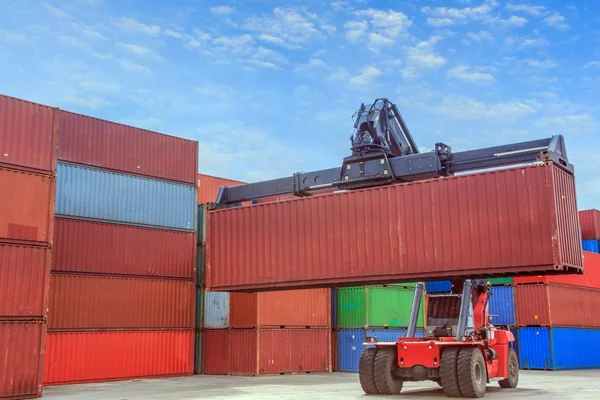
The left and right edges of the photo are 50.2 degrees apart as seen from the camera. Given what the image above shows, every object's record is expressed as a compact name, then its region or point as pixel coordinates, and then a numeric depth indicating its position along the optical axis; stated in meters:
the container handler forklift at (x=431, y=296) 15.46
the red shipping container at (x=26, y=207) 17.66
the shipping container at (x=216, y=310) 27.61
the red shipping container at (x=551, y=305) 31.66
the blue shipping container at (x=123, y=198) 23.70
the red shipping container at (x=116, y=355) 22.44
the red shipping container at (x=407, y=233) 14.62
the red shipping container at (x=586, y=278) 32.37
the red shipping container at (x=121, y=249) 23.36
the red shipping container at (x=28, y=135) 18.02
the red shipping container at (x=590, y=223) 40.53
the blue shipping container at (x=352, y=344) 29.29
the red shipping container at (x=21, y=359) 16.89
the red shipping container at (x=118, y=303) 22.97
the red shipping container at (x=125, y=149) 23.95
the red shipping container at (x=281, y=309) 26.56
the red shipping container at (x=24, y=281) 17.27
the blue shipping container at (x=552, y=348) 31.39
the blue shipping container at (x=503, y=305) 32.94
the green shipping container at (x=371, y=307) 29.58
